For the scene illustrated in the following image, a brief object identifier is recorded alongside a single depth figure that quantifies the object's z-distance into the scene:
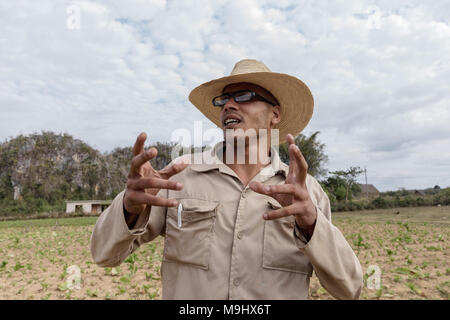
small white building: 28.88
